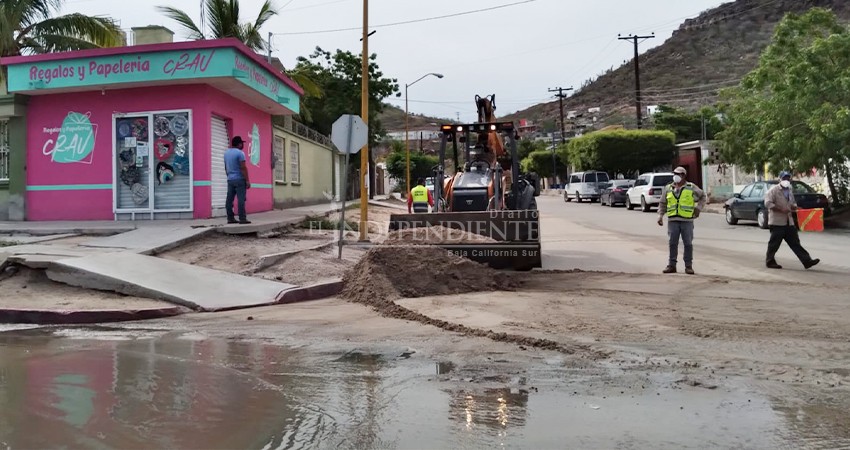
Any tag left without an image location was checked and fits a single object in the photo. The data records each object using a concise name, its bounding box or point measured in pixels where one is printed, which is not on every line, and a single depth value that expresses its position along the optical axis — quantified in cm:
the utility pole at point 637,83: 5033
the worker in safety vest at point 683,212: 1126
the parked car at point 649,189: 2928
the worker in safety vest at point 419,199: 1995
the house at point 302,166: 2130
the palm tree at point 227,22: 2367
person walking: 1173
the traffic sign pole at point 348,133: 1163
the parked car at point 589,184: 4119
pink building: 1399
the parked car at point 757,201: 1983
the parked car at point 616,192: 3466
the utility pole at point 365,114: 1309
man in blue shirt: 1250
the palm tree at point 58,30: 1958
